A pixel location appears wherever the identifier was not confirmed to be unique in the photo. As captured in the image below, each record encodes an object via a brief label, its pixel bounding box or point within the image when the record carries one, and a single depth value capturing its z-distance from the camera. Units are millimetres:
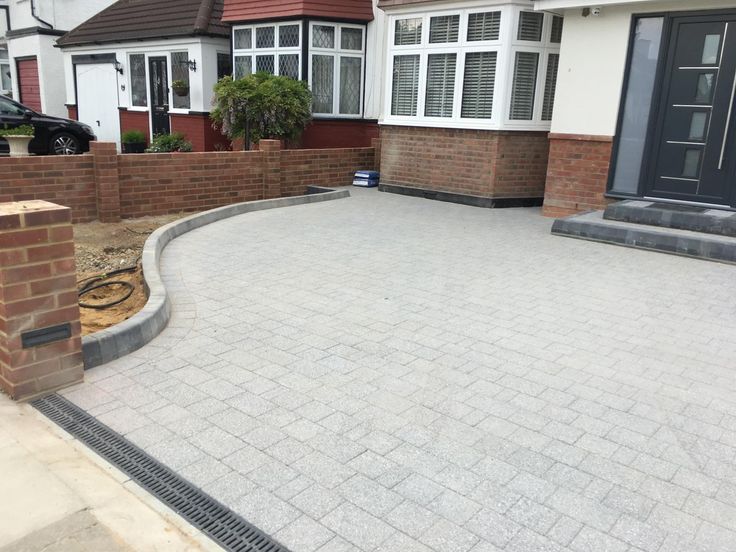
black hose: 5617
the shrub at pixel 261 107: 12352
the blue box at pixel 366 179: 12695
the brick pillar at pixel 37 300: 3473
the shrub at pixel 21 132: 9930
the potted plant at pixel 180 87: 15836
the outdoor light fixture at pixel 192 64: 15833
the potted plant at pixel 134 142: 16812
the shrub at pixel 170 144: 14680
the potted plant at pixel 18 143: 8992
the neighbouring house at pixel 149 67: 15883
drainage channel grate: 2584
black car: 13422
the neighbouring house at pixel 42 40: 20922
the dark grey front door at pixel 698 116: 8023
